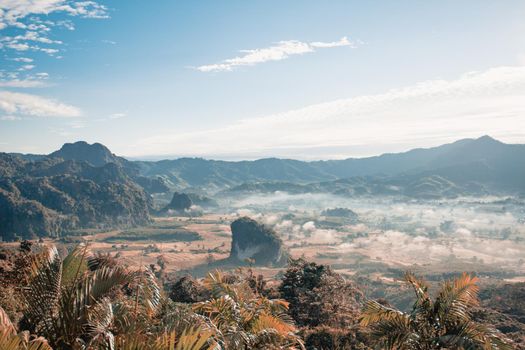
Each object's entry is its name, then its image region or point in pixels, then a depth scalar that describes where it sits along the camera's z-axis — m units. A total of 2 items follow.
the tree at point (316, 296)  26.16
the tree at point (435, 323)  8.77
